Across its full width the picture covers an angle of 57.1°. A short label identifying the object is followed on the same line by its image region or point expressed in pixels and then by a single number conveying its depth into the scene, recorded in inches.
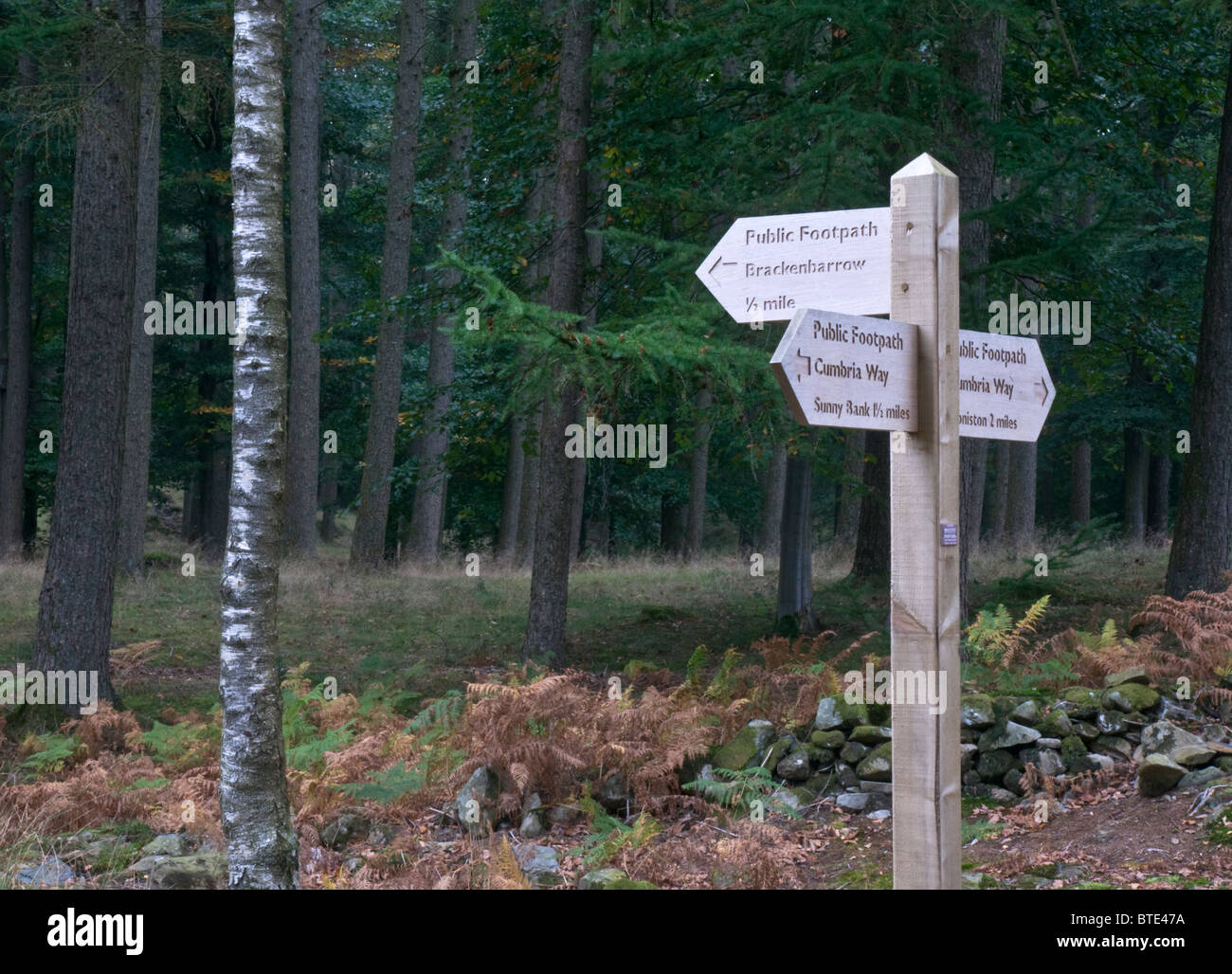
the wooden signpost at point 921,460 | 152.4
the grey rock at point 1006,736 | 289.6
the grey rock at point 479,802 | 293.7
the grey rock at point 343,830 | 287.1
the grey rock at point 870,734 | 302.0
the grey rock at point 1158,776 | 261.1
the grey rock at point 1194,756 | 268.1
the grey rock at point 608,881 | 233.1
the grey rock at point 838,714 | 308.7
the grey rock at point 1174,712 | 294.4
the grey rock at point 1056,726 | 290.7
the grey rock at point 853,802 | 289.3
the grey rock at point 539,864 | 250.2
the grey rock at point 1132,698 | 296.4
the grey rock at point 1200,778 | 261.0
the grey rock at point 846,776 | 298.5
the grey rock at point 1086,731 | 292.5
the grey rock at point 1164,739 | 276.8
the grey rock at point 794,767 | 304.8
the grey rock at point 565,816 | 298.0
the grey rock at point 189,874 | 244.8
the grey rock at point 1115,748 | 288.8
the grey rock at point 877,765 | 295.0
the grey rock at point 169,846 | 278.5
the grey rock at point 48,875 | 246.1
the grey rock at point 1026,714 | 295.6
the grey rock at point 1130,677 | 307.7
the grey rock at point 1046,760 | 283.0
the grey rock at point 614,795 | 302.7
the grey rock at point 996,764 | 288.0
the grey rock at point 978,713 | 294.2
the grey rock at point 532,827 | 292.6
